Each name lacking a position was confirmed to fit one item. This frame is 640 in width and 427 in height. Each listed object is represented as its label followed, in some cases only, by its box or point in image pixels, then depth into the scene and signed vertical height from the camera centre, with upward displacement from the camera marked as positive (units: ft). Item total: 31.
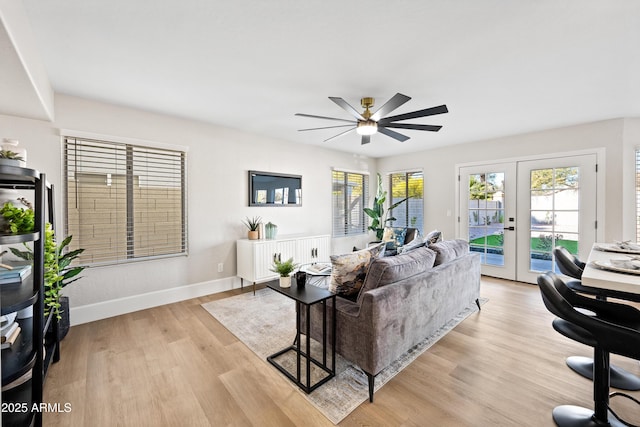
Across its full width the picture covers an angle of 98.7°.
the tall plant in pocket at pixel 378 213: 18.66 -0.21
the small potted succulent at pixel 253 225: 13.43 -0.76
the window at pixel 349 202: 18.56 +0.57
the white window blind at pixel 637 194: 11.56 +0.65
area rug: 5.82 -3.94
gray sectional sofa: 5.94 -2.41
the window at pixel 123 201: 9.63 +0.36
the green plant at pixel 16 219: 4.64 -0.16
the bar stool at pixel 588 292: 4.89 -2.39
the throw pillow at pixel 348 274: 6.79 -1.59
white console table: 12.56 -2.14
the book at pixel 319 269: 10.21 -2.26
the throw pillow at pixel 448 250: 8.51 -1.31
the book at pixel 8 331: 4.75 -2.15
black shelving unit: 4.24 -2.41
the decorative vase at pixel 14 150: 4.99 +1.13
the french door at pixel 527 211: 12.82 -0.06
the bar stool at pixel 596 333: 4.16 -2.06
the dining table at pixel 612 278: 4.39 -1.17
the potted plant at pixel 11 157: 4.19 +0.94
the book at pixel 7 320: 4.86 -2.00
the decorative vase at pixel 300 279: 6.82 -1.72
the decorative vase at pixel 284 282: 6.87 -1.80
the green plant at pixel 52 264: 6.33 -1.35
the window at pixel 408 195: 18.79 +0.92
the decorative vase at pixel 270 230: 13.62 -1.00
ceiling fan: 7.73 +2.98
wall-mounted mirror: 14.14 +1.15
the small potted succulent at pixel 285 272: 6.84 -1.55
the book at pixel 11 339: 4.73 -2.30
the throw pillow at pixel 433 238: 9.55 -1.01
